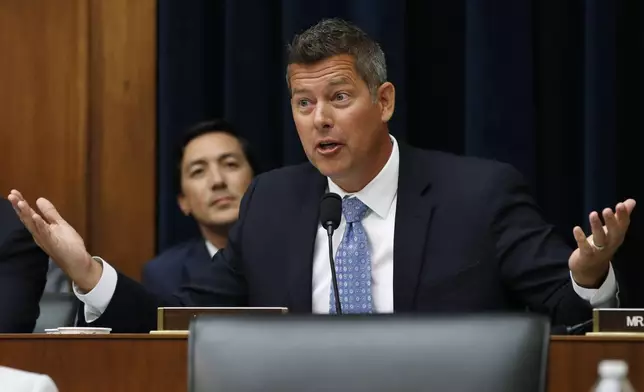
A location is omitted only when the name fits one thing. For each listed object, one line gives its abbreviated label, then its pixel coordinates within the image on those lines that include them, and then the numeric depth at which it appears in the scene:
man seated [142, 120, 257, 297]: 7.30
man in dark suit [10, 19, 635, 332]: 5.01
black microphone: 4.41
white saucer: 4.04
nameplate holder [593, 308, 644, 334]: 3.85
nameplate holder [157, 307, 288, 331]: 4.21
